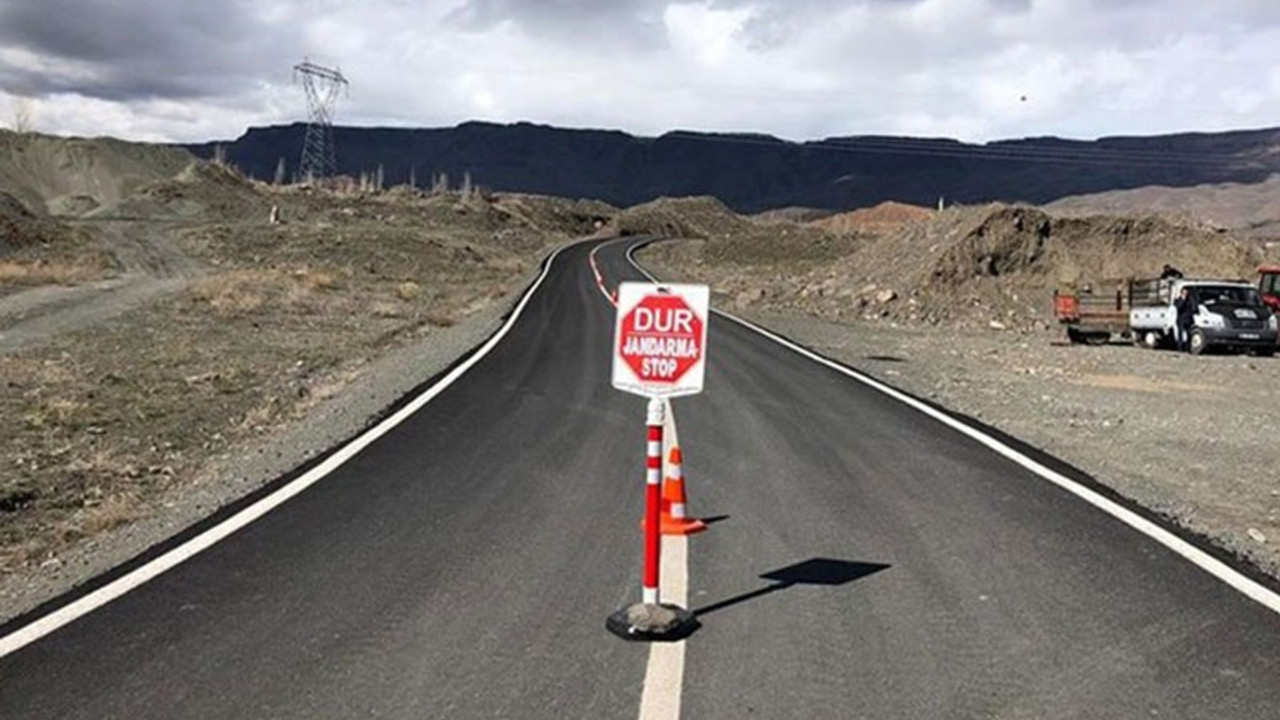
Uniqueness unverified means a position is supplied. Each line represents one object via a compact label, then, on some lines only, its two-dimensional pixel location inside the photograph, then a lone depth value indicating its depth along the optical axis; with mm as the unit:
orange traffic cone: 7535
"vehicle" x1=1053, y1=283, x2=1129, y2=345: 28330
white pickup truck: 25328
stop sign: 5949
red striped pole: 5629
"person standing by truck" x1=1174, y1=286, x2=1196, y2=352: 25938
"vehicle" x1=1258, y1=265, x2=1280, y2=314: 29656
